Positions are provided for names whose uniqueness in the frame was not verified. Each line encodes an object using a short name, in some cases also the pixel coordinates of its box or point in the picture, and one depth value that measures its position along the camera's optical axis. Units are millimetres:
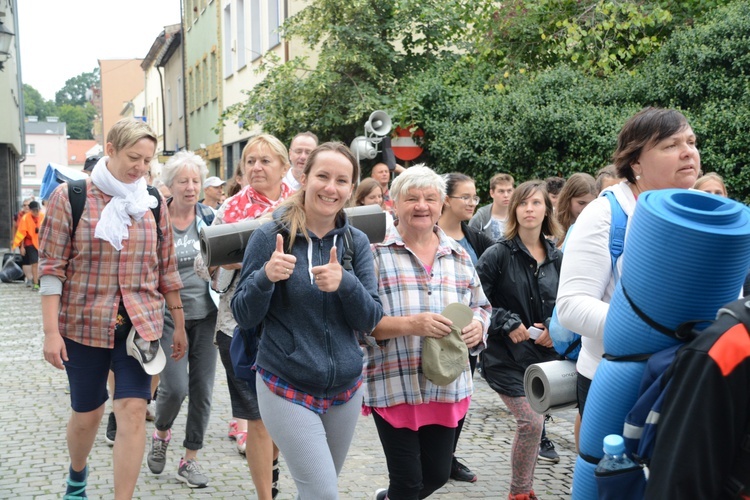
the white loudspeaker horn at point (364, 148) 12711
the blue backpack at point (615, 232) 3055
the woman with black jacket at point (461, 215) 5691
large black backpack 2154
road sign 14961
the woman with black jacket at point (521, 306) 4898
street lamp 14688
